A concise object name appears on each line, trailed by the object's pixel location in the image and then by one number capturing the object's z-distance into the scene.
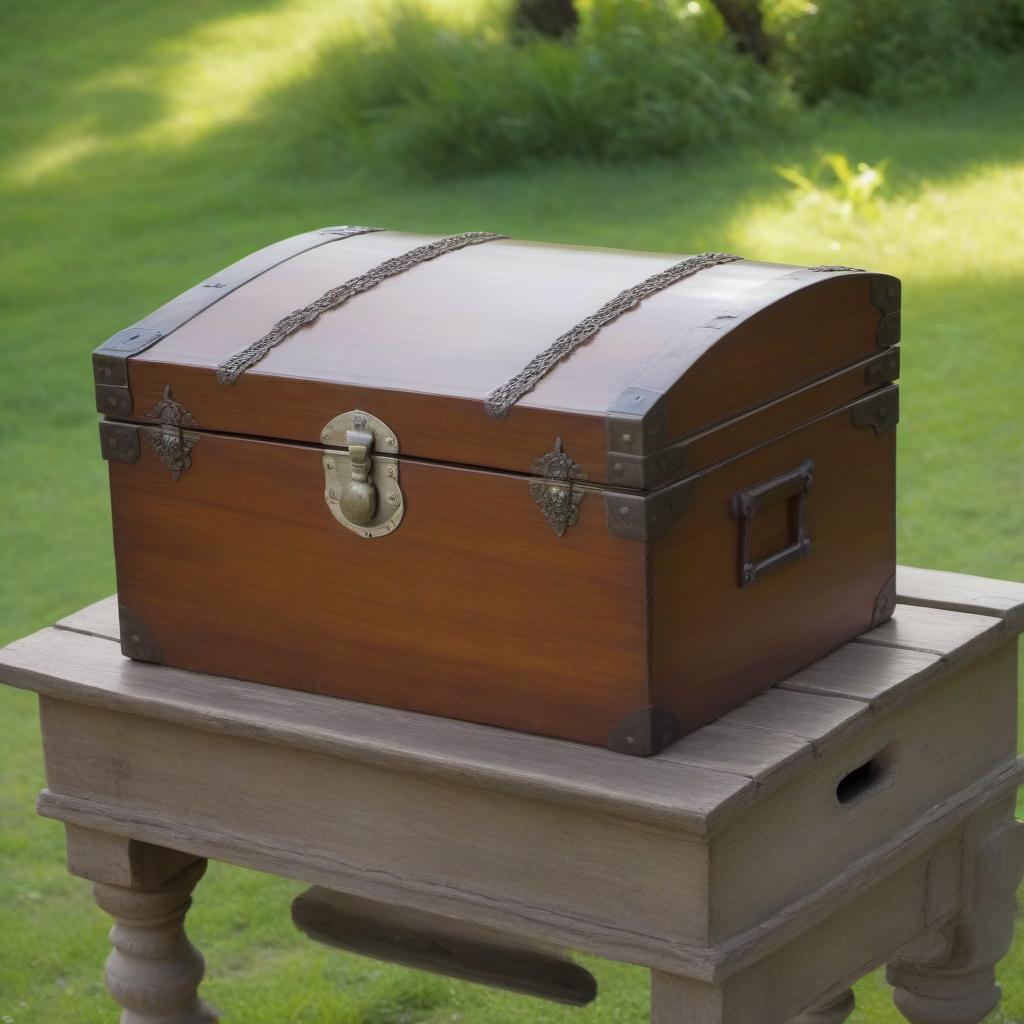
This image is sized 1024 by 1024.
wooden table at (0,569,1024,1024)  3.55
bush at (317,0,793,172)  13.98
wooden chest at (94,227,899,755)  3.57
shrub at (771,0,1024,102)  14.51
